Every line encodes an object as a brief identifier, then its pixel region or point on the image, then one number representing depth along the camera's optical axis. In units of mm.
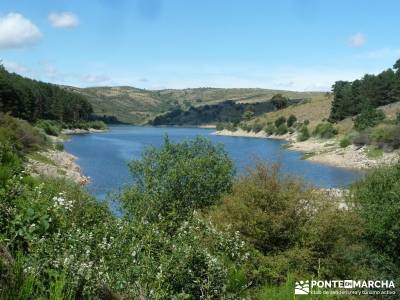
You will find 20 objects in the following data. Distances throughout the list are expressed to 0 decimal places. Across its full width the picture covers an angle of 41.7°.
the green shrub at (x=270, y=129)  163125
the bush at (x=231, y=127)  192500
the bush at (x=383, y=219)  19914
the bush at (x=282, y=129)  156950
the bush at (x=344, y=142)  97875
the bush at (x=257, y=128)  174000
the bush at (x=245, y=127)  180500
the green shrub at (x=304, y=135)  127938
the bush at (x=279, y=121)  165875
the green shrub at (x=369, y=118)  102619
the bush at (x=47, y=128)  114062
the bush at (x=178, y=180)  24906
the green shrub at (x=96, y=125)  182375
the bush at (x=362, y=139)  91938
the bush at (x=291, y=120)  161625
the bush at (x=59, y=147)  80688
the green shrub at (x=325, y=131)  119562
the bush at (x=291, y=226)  18484
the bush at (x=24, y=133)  55078
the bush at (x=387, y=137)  82500
